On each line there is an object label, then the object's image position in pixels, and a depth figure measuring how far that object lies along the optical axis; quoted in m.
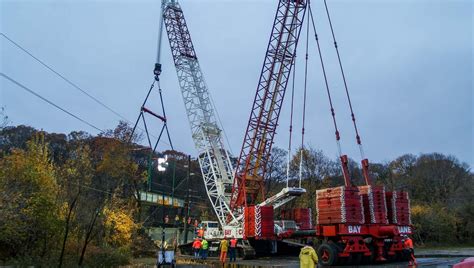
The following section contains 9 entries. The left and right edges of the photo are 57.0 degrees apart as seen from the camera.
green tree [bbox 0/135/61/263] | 17.78
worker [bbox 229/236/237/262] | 29.39
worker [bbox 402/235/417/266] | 21.77
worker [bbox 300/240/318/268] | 12.03
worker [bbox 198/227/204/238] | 34.69
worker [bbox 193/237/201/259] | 31.98
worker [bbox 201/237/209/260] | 31.06
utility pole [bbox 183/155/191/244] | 34.69
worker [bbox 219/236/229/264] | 27.73
